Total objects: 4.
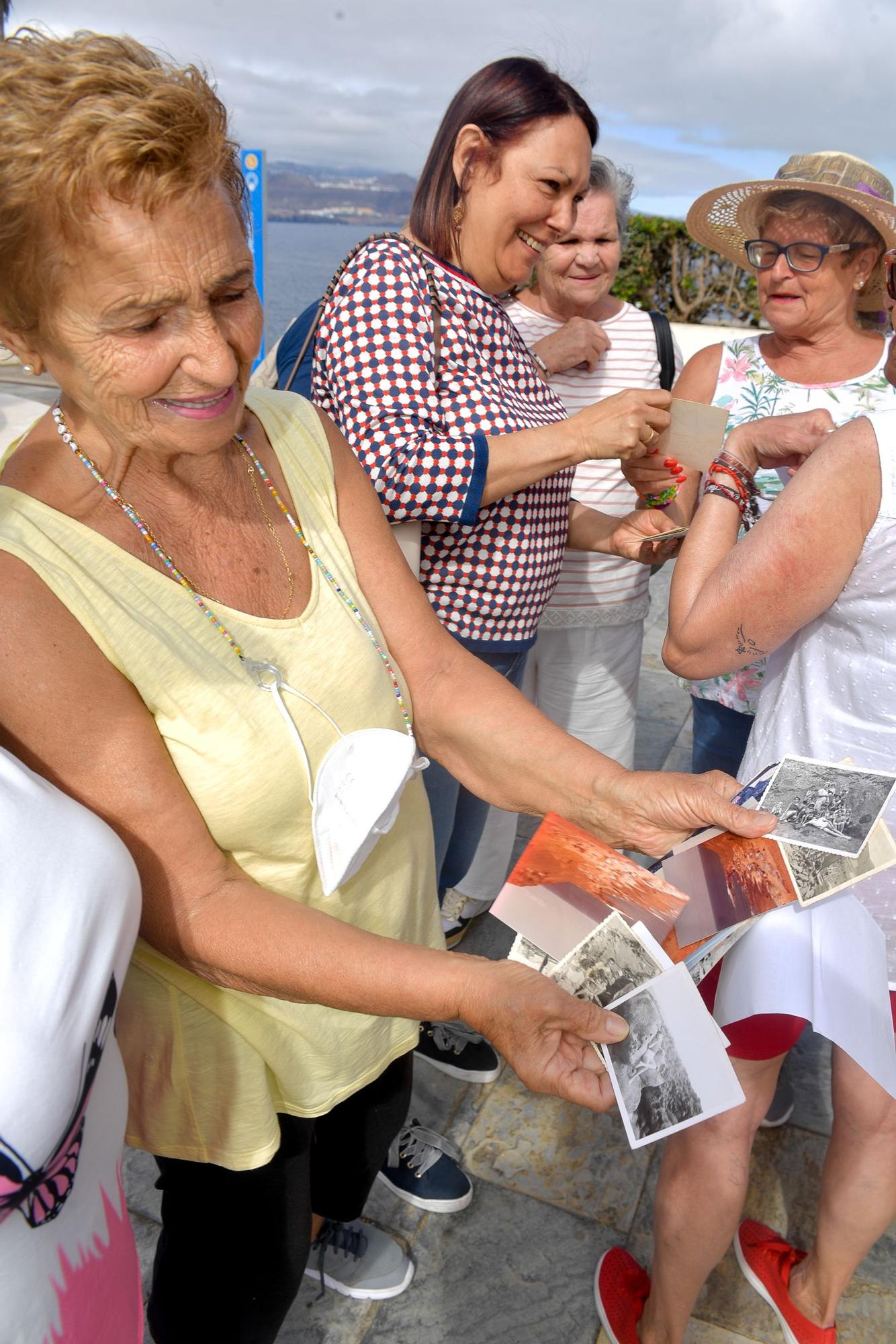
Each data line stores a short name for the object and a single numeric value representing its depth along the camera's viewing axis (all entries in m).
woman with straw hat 1.55
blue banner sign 5.99
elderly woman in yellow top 1.17
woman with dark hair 2.03
